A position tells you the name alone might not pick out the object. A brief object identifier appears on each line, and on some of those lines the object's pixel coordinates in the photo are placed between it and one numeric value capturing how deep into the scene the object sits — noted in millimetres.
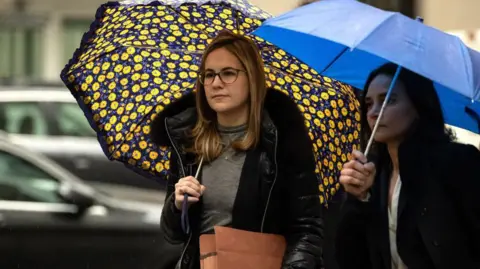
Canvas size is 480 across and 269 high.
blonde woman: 9883
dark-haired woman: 9242
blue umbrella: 9266
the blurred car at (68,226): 18703
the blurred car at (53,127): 24391
